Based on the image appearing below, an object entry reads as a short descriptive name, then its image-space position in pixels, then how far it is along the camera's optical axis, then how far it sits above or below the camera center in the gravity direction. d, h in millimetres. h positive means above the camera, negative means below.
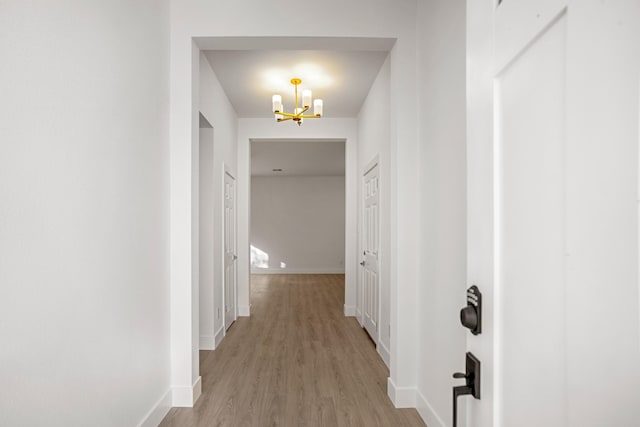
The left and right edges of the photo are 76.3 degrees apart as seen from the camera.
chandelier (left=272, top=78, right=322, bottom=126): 3943 +1025
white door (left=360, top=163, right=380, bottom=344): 4387 -505
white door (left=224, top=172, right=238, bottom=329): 4836 -529
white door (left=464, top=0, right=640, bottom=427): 475 -2
